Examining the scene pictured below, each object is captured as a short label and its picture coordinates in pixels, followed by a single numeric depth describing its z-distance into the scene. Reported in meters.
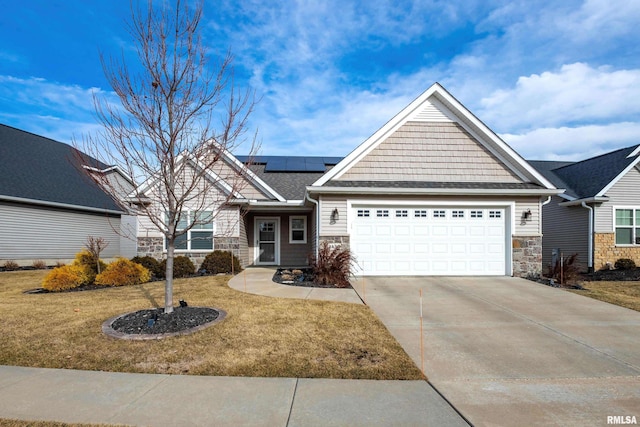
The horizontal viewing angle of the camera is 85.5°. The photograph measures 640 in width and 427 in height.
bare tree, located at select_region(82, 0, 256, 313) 6.04
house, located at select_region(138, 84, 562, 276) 11.88
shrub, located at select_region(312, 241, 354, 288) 10.62
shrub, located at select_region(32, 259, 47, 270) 16.08
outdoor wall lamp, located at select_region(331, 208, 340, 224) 11.79
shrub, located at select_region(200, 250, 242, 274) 13.16
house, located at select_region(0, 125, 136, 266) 16.20
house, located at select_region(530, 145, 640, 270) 15.10
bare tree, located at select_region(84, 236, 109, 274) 11.09
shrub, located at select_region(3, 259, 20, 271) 15.19
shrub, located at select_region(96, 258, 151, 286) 10.65
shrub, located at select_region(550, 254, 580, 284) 11.55
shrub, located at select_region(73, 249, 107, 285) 10.86
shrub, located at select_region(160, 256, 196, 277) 12.45
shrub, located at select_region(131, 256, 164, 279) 12.45
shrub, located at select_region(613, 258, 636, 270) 14.64
